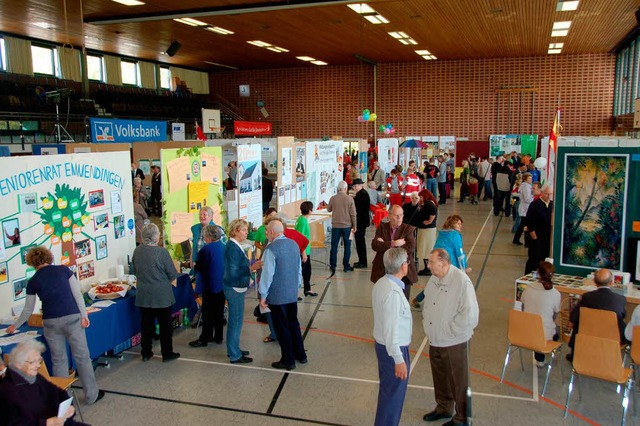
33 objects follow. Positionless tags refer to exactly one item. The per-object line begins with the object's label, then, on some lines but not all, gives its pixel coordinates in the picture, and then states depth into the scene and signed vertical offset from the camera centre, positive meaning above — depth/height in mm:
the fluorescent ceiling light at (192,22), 13483 +3051
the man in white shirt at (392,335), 3566 -1283
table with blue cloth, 5074 -1741
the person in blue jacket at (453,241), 5910 -1108
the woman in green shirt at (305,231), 7633 -1243
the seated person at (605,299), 4785 -1434
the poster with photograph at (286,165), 10054 -447
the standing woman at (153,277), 5305 -1285
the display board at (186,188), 6905 -597
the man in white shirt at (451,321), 3934 -1332
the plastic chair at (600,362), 4270 -1793
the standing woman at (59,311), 4402 -1331
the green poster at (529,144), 20375 -310
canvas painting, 6133 -868
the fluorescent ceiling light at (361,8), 11966 +2919
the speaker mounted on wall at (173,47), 16312 +2890
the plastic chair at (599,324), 4707 -1632
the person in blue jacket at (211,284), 5781 -1500
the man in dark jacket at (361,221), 9469 -1394
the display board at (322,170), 11335 -659
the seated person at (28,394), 3145 -1441
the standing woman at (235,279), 5320 -1313
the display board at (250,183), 8359 -649
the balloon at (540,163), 13513 -700
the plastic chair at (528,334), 4836 -1754
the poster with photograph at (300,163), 10680 -433
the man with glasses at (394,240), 6043 -1119
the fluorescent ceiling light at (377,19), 13281 +2958
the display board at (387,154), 16984 -461
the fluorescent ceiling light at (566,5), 11562 +2787
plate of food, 5582 -1483
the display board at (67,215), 4898 -681
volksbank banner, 11156 +308
